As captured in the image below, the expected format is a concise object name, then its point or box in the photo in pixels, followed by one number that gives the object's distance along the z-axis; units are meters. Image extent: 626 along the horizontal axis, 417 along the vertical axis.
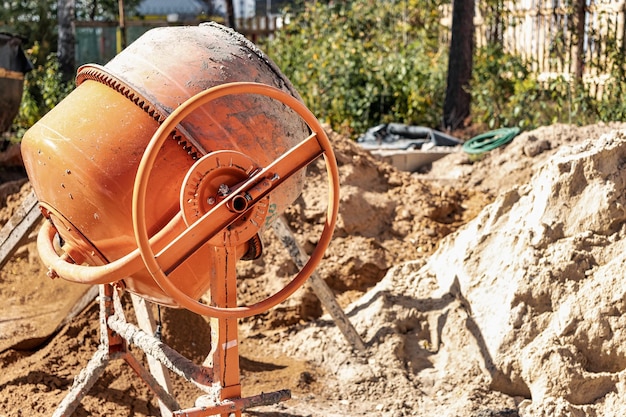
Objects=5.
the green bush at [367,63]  9.71
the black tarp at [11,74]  7.79
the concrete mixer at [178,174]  2.73
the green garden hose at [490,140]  8.20
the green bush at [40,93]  10.32
